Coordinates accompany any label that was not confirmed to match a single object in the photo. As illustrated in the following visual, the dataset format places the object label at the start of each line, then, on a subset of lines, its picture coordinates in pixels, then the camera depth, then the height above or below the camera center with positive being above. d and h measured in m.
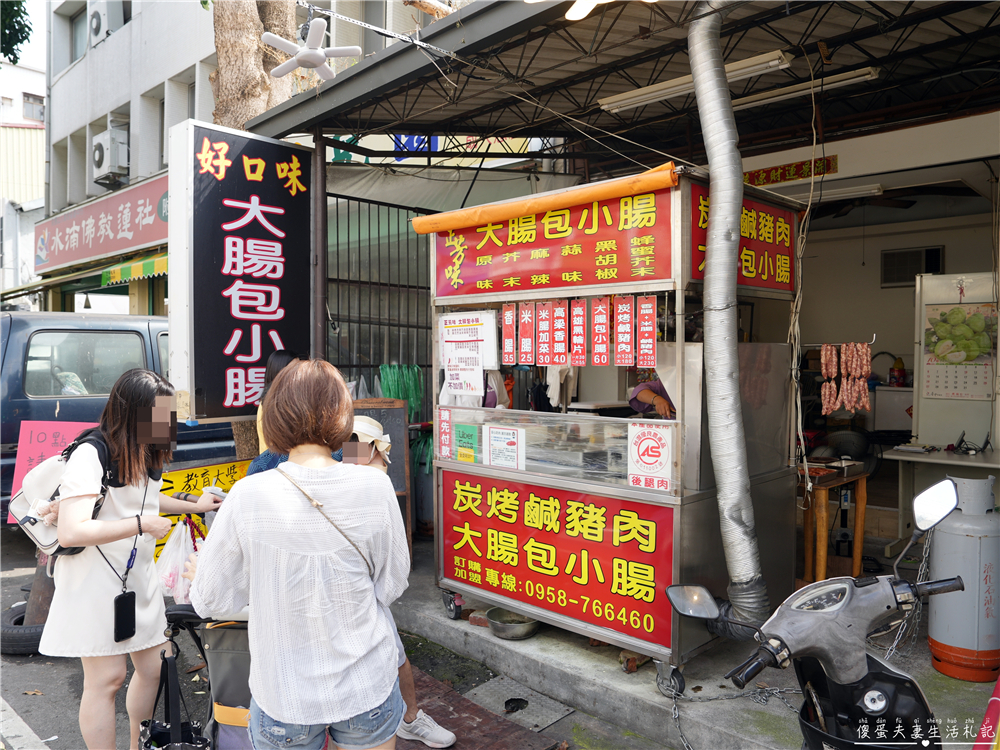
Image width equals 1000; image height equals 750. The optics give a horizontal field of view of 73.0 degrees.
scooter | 2.01 -0.86
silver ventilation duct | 3.54 +0.19
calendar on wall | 6.19 +0.14
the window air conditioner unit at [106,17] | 14.55 +7.52
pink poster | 4.82 -0.56
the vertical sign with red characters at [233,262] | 4.78 +0.76
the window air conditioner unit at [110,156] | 13.90 +4.30
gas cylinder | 3.69 -1.23
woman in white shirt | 1.97 -0.64
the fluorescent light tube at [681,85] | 4.65 +2.20
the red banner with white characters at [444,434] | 4.88 -0.51
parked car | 5.95 -0.04
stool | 4.87 -1.18
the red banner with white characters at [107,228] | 12.23 +2.82
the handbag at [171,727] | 2.72 -1.50
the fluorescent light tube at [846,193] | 6.46 +1.68
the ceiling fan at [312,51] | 5.06 +2.42
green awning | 11.34 +1.65
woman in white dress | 2.78 -0.84
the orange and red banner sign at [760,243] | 3.73 +0.74
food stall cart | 3.71 -0.40
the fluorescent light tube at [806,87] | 5.23 +2.26
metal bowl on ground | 4.39 -1.73
